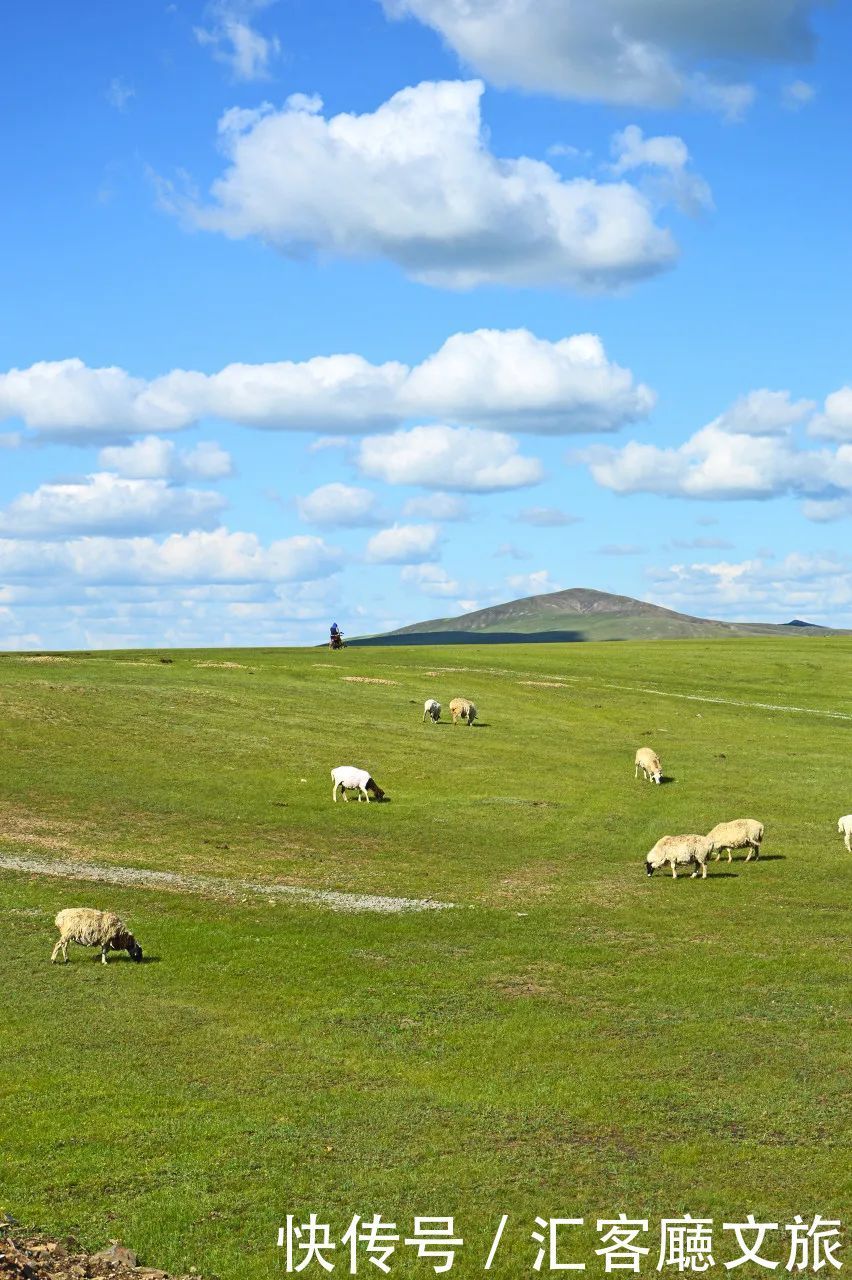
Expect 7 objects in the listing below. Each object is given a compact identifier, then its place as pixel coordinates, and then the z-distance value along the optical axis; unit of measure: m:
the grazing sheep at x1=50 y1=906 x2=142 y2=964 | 30.55
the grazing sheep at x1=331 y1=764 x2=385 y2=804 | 54.06
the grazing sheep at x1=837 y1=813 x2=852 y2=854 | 46.53
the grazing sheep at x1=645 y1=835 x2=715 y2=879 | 42.25
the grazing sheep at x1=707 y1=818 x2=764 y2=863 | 44.88
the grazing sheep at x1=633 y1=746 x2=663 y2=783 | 61.25
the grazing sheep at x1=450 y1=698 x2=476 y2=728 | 75.50
